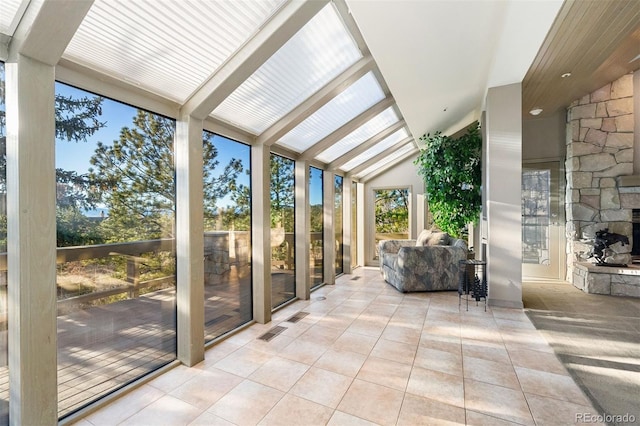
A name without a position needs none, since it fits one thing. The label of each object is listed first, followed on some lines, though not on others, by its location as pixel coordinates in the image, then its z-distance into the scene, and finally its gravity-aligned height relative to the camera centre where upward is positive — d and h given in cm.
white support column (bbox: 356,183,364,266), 707 -19
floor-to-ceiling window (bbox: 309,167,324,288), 500 -24
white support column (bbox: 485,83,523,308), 369 +21
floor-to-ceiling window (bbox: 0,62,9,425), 150 -11
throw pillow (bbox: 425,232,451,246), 510 -51
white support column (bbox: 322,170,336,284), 524 -27
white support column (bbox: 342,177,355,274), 615 -27
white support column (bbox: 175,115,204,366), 240 -18
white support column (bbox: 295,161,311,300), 433 -26
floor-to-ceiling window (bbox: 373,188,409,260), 696 -4
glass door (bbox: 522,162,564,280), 525 -23
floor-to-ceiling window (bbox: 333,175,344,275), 588 -22
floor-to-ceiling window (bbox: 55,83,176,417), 182 -22
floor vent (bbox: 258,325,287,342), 300 -135
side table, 395 -102
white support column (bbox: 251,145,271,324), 339 -22
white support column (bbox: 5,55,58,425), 144 -12
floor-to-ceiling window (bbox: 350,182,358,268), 678 -29
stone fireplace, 453 +60
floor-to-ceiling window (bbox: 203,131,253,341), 284 -23
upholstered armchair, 464 -92
